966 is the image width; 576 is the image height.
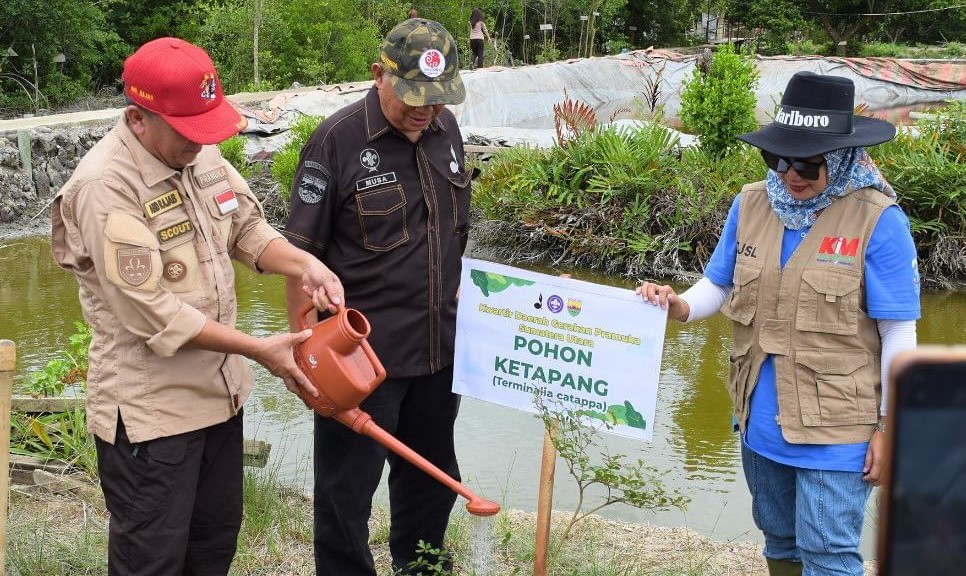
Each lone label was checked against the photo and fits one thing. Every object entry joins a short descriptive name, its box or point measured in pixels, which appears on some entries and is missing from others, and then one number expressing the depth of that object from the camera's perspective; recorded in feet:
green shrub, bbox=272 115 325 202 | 32.19
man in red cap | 7.98
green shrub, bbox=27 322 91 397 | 15.03
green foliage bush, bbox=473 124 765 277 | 28.04
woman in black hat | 8.39
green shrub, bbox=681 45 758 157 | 30.99
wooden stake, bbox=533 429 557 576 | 9.79
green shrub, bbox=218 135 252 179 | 34.47
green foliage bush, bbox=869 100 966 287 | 26.53
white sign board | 9.43
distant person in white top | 68.18
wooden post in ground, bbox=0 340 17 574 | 8.74
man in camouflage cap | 9.77
